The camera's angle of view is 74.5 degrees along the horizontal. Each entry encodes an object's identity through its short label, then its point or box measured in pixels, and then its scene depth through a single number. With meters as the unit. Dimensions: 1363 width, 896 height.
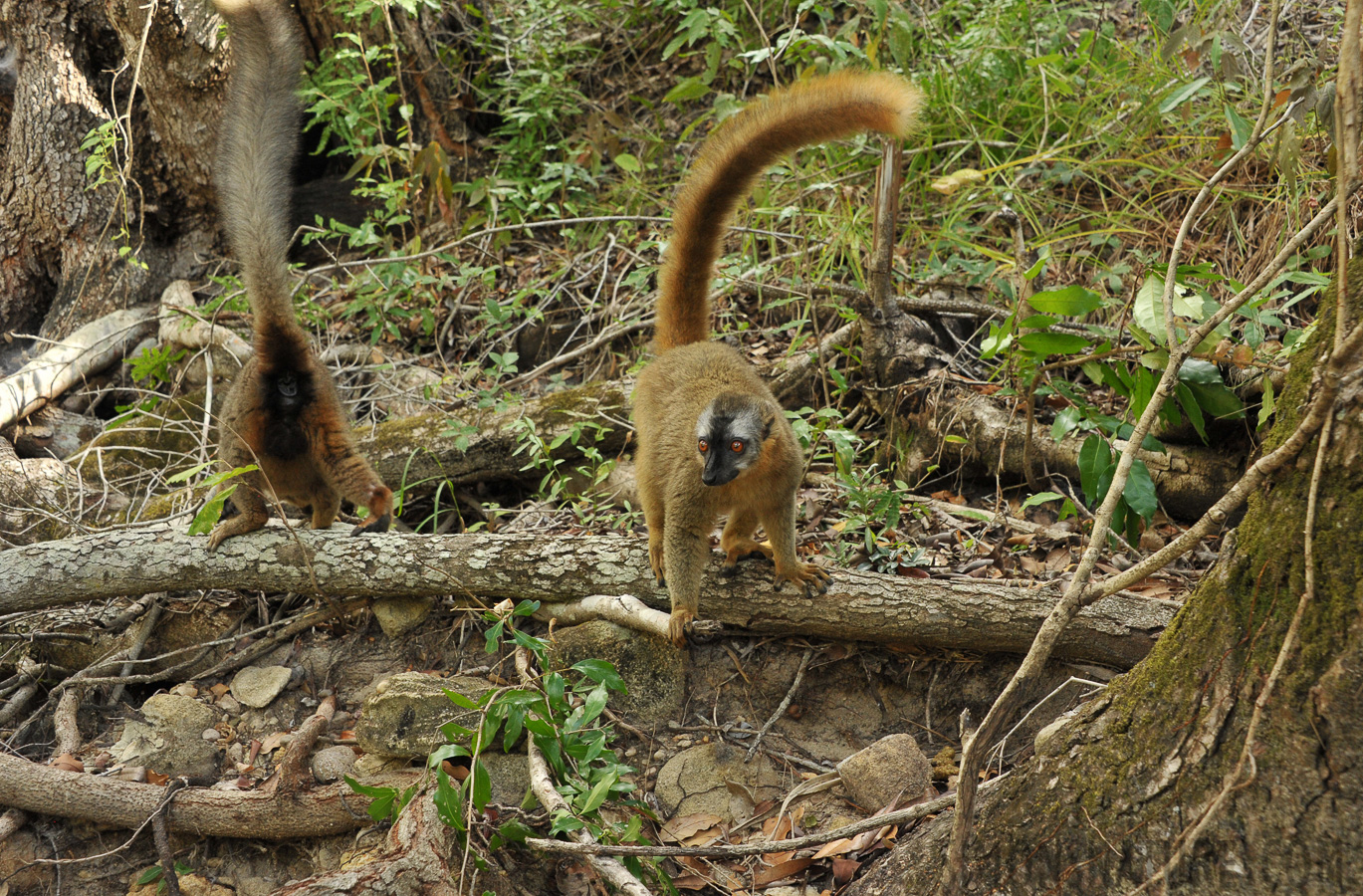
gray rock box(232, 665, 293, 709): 4.09
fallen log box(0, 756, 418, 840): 3.38
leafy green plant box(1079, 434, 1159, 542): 3.09
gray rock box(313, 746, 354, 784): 3.60
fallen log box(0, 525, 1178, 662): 3.24
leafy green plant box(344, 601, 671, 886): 2.74
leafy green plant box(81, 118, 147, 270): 5.68
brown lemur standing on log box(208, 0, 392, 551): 4.05
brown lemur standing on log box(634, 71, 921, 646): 3.28
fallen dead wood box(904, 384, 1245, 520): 4.03
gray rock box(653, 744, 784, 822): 3.29
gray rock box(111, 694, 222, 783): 3.79
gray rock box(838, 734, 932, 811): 3.05
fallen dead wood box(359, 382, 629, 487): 5.25
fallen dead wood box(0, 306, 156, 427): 6.27
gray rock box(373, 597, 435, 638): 4.22
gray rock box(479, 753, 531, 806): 3.29
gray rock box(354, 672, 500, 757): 3.42
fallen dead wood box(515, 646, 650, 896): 2.49
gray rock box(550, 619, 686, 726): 3.63
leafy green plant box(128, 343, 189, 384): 6.09
